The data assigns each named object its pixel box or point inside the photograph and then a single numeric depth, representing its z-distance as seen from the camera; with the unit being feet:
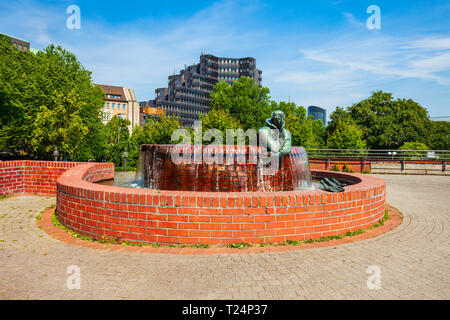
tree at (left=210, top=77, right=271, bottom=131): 203.92
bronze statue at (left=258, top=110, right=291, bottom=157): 20.62
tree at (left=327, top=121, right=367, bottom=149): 95.91
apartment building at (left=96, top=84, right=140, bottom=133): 299.38
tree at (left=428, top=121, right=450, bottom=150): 142.10
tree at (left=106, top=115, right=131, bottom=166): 99.19
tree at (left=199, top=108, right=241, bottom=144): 119.65
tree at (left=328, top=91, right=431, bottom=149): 138.72
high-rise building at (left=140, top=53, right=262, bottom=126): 362.35
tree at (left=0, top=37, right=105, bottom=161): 63.26
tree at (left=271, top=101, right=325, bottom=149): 129.18
